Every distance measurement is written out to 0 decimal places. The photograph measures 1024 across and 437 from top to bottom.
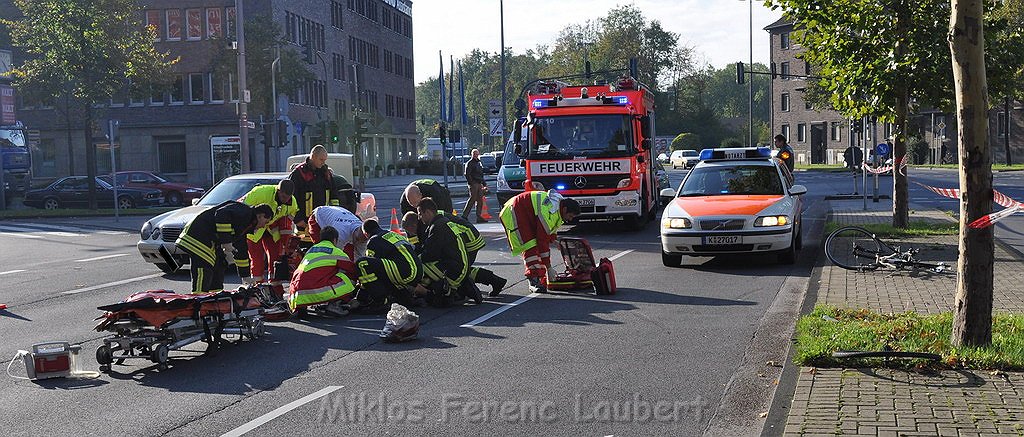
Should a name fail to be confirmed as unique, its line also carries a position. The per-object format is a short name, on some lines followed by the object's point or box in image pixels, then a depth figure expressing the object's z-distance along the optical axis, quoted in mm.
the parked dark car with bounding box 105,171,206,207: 43281
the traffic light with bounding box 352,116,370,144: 42688
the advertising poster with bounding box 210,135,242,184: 47281
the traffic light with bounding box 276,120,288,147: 36375
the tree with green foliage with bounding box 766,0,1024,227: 17125
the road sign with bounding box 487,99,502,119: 42375
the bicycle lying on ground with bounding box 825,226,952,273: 13586
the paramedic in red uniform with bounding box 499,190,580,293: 13461
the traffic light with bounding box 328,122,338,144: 43406
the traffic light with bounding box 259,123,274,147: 51950
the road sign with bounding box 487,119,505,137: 45062
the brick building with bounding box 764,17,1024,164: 97000
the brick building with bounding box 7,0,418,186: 60875
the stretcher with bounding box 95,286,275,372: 8828
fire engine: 21812
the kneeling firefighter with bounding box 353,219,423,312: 11633
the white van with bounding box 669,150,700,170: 83156
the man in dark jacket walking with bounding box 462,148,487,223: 28156
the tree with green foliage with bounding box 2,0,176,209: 39438
